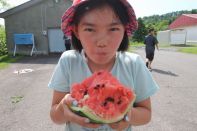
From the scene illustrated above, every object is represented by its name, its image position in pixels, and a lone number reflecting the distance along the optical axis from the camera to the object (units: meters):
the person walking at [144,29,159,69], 6.82
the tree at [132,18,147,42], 27.85
